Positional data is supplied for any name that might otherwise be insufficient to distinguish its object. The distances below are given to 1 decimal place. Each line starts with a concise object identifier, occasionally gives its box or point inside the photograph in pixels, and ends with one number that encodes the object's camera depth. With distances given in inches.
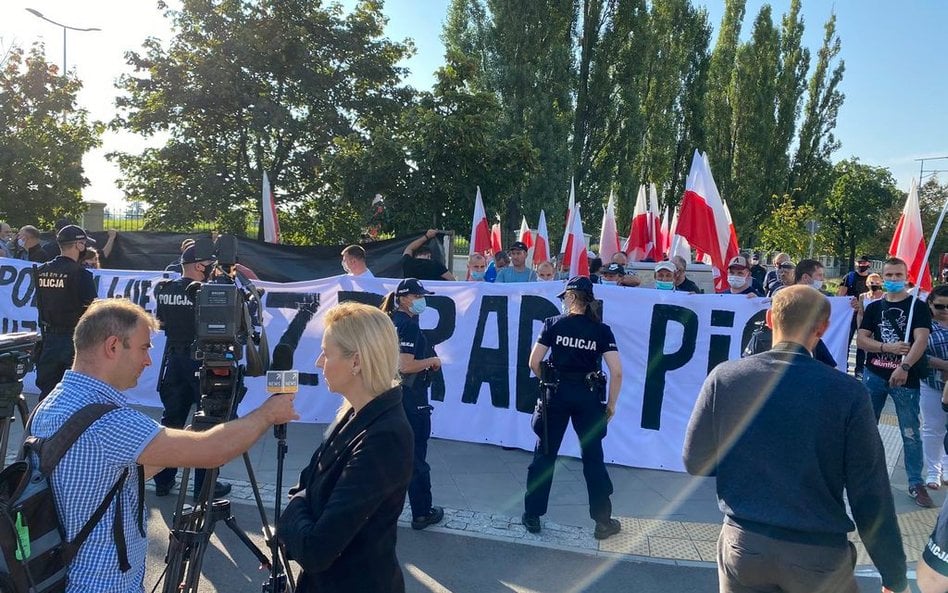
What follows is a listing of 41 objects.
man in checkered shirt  81.0
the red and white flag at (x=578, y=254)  405.7
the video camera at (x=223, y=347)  125.8
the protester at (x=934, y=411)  227.8
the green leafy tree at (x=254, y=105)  676.1
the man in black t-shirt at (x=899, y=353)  223.0
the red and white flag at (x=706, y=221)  331.6
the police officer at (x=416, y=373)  187.3
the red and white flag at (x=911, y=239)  266.1
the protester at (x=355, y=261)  305.0
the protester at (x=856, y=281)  461.4
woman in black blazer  77.1
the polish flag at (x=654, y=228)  553.9
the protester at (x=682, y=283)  332.8
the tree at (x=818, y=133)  1529.3
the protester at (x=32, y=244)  368.2
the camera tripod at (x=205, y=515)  119.6
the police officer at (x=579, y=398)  188.9
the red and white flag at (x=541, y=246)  534.0
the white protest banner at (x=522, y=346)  257.4
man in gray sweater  90.3
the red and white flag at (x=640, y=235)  531.8
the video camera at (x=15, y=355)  142.9
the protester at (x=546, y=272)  344.5
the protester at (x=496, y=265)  401.4
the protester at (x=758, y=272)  487.1
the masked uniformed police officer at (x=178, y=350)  201.9
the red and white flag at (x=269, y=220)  488.8
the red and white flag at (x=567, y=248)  462.4
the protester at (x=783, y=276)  288.0
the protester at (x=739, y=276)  295.7
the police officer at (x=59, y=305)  226.8
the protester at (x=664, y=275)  309.4
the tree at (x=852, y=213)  1993.1
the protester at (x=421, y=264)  349.4
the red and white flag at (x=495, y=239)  626.5
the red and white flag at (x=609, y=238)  478.3
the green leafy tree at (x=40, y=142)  687.1
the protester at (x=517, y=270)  354.0
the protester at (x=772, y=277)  293.4
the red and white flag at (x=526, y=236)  614.4
